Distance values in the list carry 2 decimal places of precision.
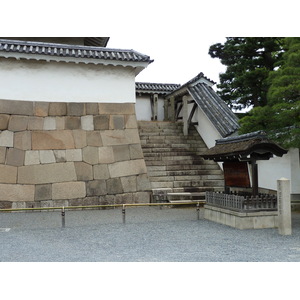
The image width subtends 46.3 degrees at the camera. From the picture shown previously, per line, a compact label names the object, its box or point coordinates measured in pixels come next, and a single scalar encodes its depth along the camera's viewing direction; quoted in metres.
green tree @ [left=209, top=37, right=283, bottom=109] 16.16
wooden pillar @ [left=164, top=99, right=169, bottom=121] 20.84
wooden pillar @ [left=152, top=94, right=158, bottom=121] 20.77
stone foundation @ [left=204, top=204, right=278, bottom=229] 8.47
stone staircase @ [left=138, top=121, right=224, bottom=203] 13.11
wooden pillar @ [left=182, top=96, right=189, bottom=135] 16.84
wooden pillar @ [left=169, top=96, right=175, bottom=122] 19.56
